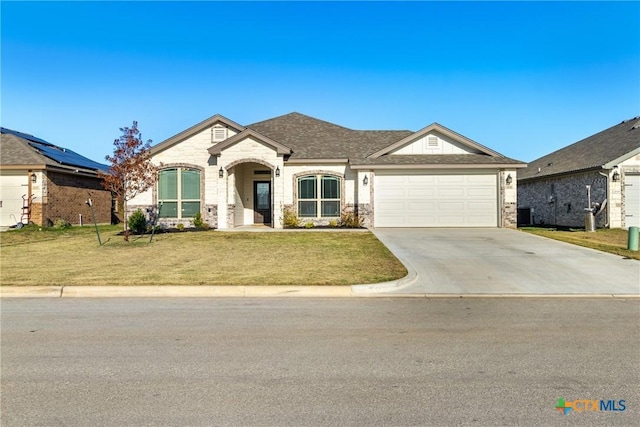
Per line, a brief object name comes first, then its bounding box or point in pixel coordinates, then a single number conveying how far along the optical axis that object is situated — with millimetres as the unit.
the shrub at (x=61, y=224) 23594
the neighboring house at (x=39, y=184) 23062
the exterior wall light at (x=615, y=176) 20922
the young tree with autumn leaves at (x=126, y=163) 16844
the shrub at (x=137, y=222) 18953
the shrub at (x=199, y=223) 21092
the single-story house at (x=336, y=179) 21031
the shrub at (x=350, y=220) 21141
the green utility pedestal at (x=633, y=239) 13859
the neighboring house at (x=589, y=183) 20984
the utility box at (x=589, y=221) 20519
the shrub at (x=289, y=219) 21281
